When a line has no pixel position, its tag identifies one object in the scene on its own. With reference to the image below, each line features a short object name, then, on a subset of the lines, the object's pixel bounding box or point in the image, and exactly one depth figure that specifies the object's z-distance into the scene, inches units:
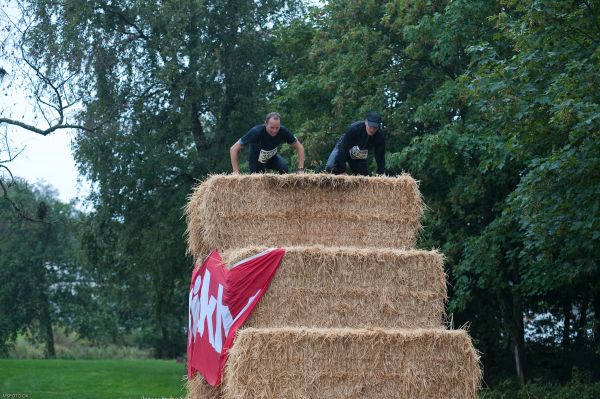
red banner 688.4
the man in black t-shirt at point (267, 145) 826.2
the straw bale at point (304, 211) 756.6
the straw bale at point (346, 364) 657.0
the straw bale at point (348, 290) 697.0
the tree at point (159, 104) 2020.2
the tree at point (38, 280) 3481.8
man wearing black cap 840.9
